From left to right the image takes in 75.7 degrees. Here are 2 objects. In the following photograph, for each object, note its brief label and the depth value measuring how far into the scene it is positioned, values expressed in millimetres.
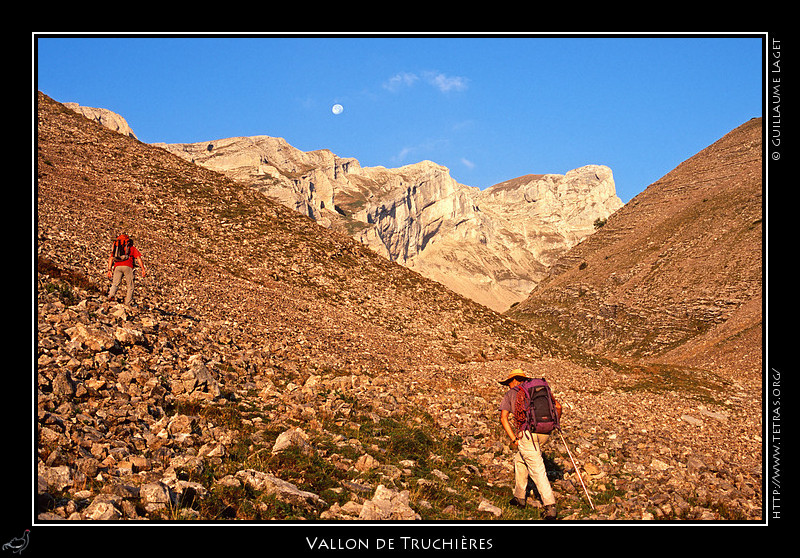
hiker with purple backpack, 9469
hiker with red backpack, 16016
